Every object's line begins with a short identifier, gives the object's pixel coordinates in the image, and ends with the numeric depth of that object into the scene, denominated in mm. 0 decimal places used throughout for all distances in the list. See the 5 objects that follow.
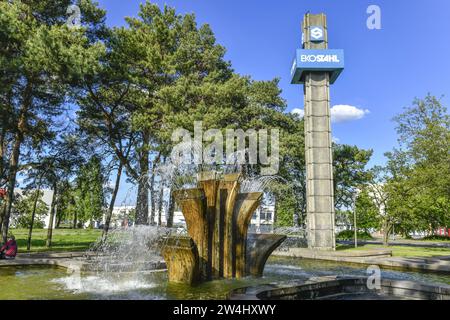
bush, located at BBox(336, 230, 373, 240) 43938
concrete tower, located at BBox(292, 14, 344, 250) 25703
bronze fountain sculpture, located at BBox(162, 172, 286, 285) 10422
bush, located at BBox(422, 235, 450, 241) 41819
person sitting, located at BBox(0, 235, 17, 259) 15203
